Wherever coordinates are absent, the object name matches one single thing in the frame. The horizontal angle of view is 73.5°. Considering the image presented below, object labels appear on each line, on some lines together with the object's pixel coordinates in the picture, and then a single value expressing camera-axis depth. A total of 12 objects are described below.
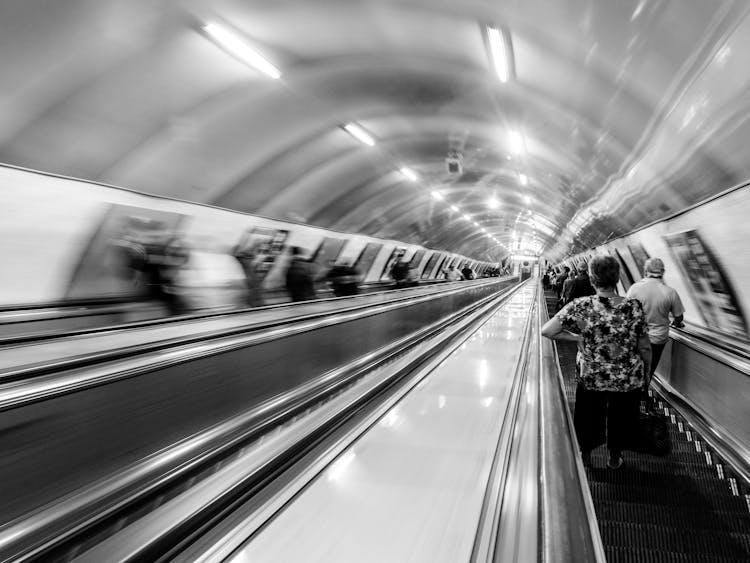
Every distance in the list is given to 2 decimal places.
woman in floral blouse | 3.69
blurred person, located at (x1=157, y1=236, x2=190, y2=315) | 8.73
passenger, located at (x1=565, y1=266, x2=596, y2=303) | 7.74
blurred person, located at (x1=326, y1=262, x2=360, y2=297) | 12.80
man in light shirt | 5.21
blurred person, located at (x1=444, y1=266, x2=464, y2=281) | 35.59
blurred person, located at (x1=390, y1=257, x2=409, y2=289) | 21.00
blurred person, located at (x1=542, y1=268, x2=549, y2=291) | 40.45
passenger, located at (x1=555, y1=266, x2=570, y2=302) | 15.30
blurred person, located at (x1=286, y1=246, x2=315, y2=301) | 9.63
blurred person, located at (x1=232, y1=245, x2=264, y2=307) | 13.23
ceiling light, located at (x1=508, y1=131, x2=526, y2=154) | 10.72
